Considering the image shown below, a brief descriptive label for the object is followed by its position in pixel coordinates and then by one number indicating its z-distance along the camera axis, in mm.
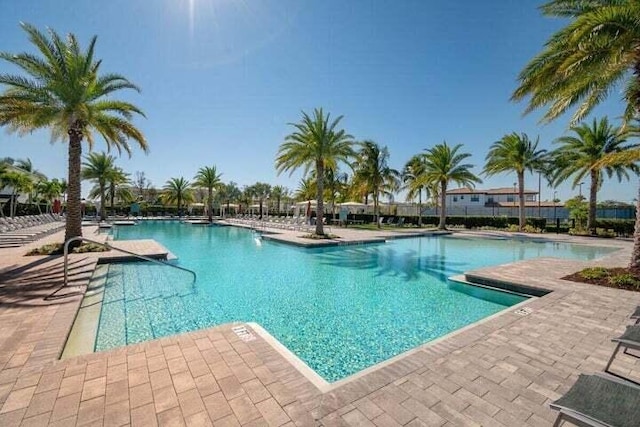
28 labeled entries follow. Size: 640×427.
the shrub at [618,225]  23297
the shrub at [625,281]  7328
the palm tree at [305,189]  40344
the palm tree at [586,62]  7062
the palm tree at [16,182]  23127
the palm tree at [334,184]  38719
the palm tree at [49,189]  33969
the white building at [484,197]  52581
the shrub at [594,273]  8047
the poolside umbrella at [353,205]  33953
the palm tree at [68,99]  10539
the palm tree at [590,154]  21688
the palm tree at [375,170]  31245
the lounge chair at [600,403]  1985
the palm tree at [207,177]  40312
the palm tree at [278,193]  62381
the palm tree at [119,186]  34956
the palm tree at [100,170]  33250
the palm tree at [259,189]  71600
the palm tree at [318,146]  18453
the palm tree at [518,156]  26125
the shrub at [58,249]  11000
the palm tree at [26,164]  43875
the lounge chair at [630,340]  3121
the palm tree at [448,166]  27109
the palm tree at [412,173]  36406
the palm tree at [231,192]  76281
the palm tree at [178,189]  46353
